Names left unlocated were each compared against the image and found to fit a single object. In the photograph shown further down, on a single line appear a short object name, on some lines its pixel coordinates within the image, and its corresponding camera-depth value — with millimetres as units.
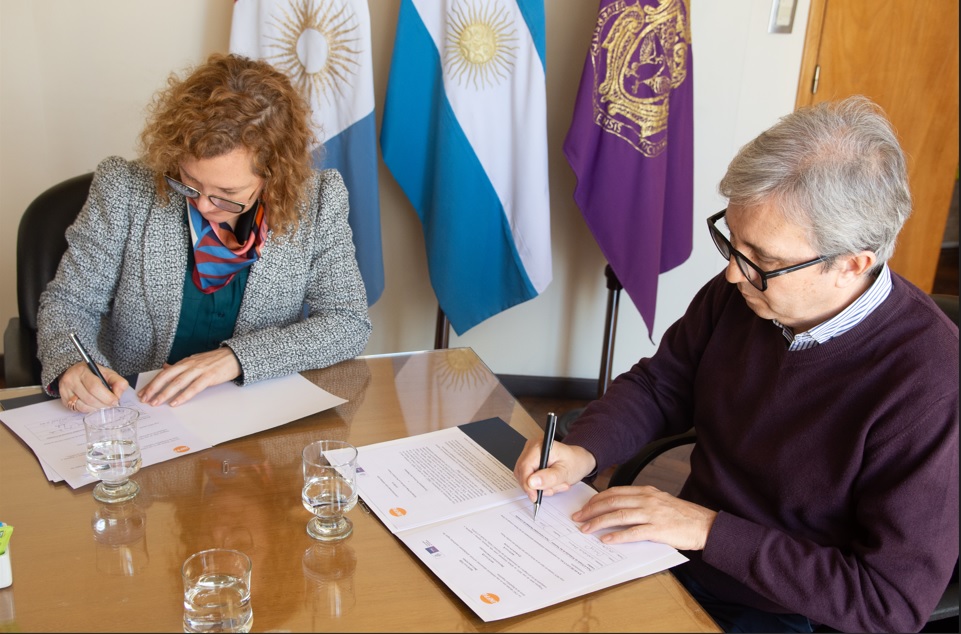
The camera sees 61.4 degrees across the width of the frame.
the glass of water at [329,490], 1125
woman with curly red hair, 1617
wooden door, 3008
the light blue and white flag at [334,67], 2473
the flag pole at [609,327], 2904
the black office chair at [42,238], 1864
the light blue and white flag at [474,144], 2564
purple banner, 2568
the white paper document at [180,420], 1270
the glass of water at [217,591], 923
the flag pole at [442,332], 2957
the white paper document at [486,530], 1011
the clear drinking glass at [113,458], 1170
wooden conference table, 948
